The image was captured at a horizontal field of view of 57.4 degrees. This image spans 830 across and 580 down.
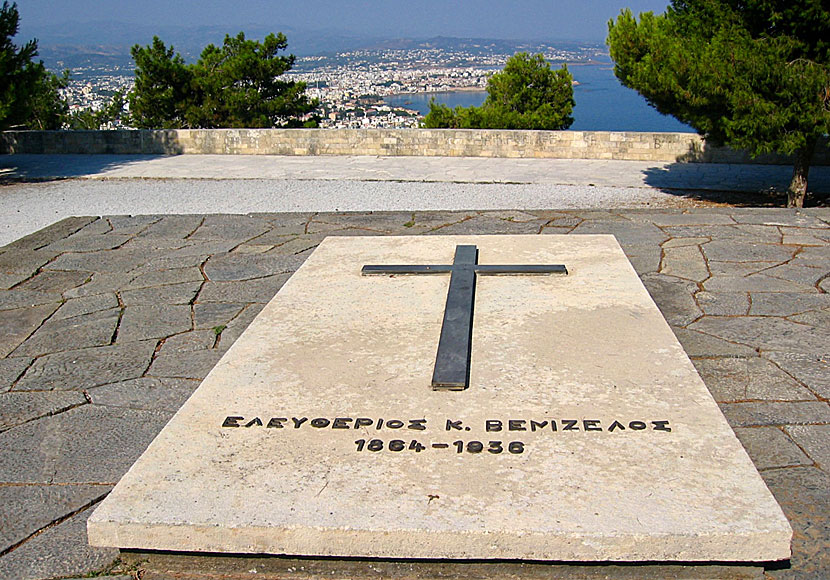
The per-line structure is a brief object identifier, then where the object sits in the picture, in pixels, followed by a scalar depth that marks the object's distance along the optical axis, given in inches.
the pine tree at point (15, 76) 454.6
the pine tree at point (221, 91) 864.3
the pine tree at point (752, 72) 281.4
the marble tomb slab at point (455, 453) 66.7
